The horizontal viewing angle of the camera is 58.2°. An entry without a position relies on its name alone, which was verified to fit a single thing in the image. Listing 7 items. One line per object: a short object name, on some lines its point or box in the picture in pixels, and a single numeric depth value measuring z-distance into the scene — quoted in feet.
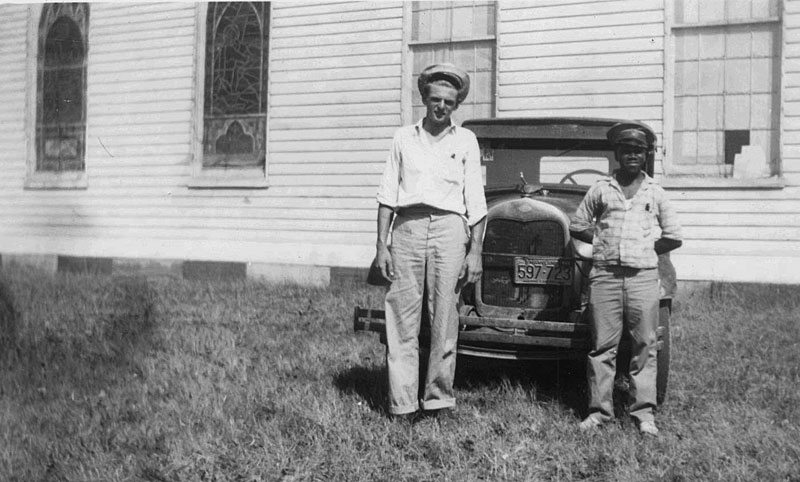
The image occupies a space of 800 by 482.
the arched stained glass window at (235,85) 37.32
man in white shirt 13.52
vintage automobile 14.75
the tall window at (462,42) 32.14
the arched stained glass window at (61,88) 41.91
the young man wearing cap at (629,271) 13.47
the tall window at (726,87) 27.73
